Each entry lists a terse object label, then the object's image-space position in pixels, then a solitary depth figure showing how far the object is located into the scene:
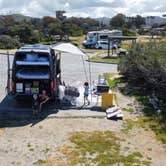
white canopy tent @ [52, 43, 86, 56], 8.87
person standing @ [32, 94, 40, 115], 7.27
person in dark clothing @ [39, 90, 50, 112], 7.47
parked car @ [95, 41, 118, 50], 26.57
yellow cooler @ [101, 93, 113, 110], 7.79
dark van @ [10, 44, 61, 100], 7.49
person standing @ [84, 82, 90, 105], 8.16
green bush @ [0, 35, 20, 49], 23.89
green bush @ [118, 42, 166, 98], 8.38
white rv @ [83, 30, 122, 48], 27.46
